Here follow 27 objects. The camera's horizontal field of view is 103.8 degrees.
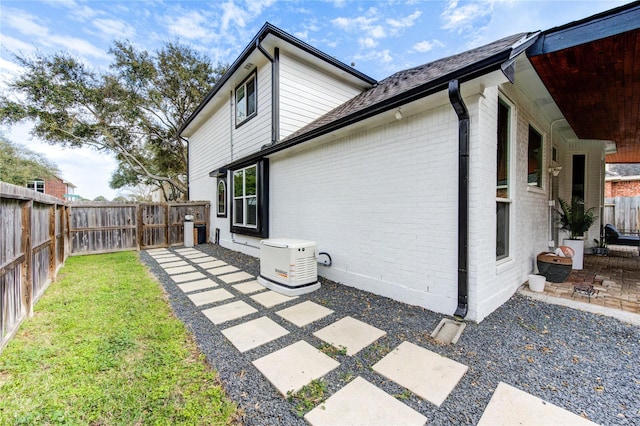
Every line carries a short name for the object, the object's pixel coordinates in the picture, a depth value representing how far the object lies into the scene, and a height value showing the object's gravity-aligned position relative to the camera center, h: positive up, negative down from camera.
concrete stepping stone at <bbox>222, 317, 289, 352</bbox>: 2.56 -1.37
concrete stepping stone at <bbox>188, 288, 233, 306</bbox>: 3.75 -1.37
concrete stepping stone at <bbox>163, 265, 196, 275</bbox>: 5.45 -1.35
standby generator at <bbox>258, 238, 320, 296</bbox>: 4.01 -0.96
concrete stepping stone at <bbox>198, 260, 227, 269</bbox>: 5.94 -1.34
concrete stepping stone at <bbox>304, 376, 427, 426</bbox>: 1.59 -1.35
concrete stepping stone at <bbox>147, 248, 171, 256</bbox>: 7.90 -1.35
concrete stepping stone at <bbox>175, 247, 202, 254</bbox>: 7.99 -1.34
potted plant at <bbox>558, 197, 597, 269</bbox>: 5.23 -0.38
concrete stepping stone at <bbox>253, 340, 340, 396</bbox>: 1.97 -1.36
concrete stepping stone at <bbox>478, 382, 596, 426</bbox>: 1.58 -1.35
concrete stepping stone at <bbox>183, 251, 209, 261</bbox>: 6.95 -1.34
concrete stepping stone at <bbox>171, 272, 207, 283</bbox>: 4.85 -1.36
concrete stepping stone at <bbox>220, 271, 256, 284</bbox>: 4.82 -1.36
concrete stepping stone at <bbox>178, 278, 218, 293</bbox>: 4.32 -1.36
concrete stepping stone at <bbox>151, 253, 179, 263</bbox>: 6.71 -1.35
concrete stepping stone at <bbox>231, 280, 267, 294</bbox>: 4.19 -1.36
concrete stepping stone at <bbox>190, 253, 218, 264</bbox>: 6.51 -1.34
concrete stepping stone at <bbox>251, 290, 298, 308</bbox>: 3.64 -1.36
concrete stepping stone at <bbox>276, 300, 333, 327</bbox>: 3.09 -1.37
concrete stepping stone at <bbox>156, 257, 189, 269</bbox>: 6.05 -1.35
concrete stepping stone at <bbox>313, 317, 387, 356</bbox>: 2.50 -1.36
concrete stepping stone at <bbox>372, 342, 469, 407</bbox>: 1.86 -1.35
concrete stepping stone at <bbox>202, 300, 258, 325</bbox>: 3.16 -1.37
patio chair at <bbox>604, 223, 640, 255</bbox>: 7.89 -1.00
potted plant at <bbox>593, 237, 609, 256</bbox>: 6.88 -1.12
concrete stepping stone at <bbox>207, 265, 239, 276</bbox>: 5.33 -1.35
